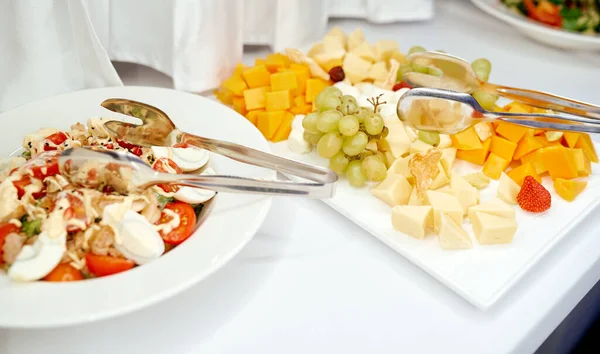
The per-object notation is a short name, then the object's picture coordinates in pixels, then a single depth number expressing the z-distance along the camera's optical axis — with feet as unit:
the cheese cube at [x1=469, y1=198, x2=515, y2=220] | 2.28
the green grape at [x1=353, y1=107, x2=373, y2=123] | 2.55
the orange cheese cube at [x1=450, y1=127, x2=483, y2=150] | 2.70
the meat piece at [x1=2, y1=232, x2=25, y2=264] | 1.79
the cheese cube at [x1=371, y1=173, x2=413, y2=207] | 2.41
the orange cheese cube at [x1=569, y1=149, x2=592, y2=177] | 2.58
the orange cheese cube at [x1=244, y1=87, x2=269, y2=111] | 2.98
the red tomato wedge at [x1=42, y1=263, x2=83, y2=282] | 1.78
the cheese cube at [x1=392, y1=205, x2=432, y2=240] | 2.21
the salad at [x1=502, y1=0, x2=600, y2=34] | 4.01
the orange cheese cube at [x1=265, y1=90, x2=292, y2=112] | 2.94
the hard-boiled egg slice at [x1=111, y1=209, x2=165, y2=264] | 1.83
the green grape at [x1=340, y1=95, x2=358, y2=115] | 2.63
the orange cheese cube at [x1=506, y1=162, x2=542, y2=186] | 2.60
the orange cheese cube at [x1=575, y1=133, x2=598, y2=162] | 2.71
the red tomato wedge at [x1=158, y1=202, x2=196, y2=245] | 1.96
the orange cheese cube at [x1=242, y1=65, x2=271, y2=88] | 3.05
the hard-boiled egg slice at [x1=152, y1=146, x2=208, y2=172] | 2.27
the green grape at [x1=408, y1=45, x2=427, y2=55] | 3.39
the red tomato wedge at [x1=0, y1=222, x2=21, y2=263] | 1.84
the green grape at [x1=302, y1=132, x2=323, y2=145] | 2.69
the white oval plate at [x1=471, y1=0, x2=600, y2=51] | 3.78
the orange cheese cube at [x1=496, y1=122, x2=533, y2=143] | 2.65
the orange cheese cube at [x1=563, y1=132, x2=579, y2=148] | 2.66
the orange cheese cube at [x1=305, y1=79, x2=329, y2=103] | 3.02
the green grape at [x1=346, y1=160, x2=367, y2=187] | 2.51
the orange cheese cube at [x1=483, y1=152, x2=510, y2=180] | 2.66
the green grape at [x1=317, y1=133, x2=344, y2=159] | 2.53
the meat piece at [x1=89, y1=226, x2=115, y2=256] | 1.85
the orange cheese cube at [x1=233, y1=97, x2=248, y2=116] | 3.08
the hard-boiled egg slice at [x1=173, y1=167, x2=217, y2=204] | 2.10
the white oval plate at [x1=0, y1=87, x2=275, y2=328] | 1.62
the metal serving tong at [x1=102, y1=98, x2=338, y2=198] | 1.93
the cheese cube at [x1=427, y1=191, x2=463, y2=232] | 2.27
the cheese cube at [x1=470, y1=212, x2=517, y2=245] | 2.21
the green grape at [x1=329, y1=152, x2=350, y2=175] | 2.57
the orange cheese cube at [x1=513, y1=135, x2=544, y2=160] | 2.65
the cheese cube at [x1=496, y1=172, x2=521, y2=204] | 2.50
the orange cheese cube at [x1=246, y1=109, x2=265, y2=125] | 2.96
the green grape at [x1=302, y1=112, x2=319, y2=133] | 2.62
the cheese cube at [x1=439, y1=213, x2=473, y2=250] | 2.18
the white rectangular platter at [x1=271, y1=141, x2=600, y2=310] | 2.06
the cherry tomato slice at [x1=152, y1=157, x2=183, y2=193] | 2.13
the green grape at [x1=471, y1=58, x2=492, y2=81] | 3.16
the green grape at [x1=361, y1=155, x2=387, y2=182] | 2.48
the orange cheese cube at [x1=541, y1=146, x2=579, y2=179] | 2.57
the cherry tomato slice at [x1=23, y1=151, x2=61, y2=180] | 2.04
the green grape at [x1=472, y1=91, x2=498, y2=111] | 2.93
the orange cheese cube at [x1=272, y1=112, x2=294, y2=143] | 2.92
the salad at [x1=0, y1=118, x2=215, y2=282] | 1.80
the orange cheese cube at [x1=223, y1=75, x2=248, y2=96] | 3.05
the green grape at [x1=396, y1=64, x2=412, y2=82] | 3.26
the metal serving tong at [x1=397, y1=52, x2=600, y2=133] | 2.51
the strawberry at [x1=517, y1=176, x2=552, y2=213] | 2.39
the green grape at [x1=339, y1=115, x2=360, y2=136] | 2.47
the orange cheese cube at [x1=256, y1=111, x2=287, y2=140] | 2.89
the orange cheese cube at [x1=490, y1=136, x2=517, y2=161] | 2.67
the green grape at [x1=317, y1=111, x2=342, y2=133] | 2.54
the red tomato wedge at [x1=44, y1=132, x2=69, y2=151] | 2.21
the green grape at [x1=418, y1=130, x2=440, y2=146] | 2.64
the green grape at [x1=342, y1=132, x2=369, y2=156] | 2.50
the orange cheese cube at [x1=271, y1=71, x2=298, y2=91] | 3.00
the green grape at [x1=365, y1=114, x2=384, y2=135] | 2.51
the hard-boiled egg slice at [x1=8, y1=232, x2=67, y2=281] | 1.70
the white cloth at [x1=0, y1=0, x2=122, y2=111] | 2.74
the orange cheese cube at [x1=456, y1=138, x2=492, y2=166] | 2.71
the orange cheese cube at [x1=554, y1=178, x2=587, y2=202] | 2.49
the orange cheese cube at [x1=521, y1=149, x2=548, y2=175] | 2.64
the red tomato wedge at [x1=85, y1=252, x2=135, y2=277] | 1.82
